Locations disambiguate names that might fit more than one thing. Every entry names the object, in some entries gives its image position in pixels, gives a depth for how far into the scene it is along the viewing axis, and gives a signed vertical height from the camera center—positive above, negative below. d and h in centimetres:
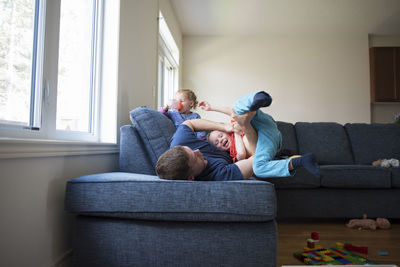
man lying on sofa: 154 -4
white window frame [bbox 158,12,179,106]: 469 +150
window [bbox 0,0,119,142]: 134 +44
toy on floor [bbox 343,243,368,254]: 192 -63
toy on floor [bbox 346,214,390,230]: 256 -63
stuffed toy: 288 -12
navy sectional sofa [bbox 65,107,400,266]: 142 -36
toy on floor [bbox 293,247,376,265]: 173 -64
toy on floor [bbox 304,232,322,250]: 199 -63
